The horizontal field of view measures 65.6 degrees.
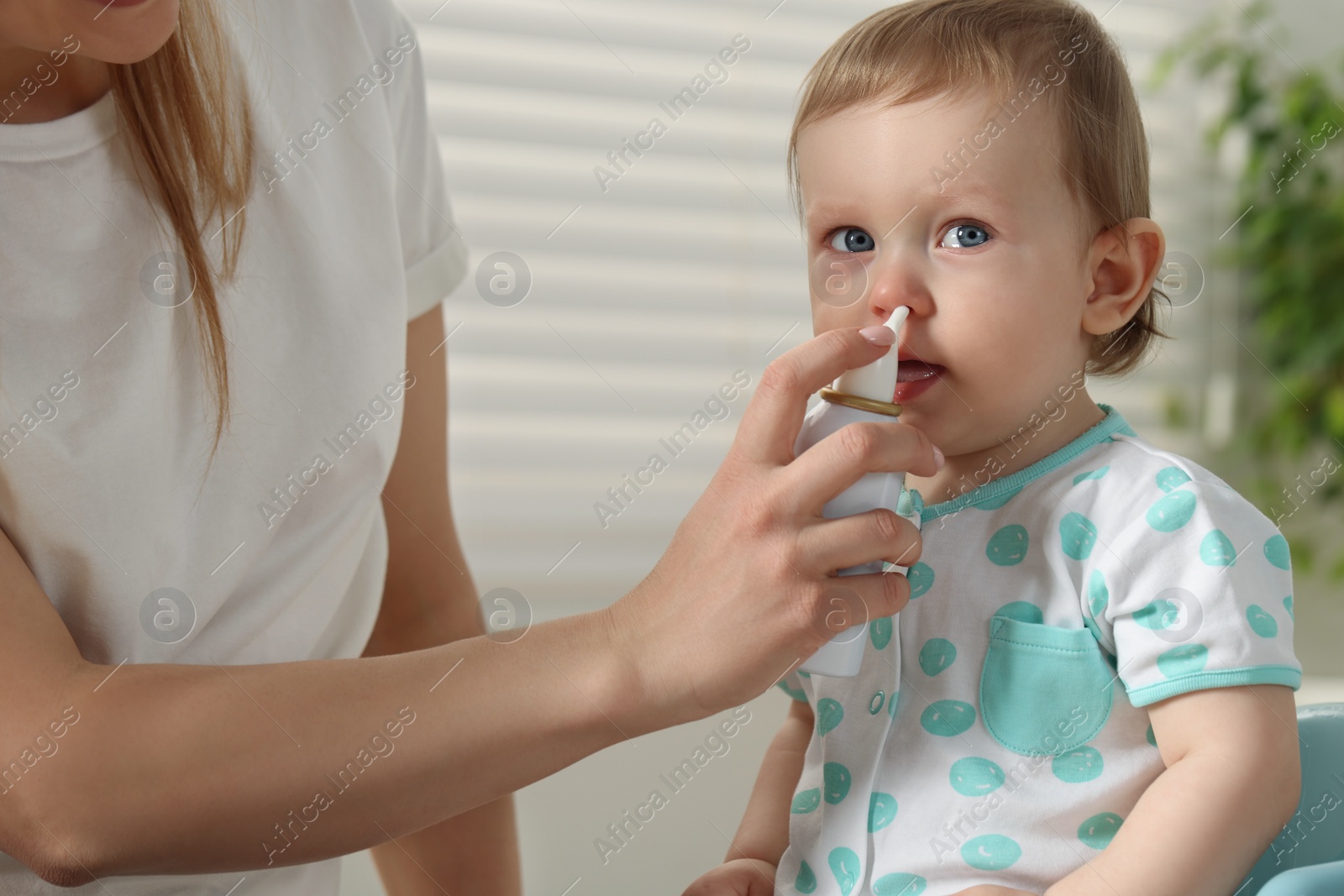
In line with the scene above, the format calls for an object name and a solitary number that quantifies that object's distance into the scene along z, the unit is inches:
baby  22.1
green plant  70.8
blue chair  26.1
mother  20.5
